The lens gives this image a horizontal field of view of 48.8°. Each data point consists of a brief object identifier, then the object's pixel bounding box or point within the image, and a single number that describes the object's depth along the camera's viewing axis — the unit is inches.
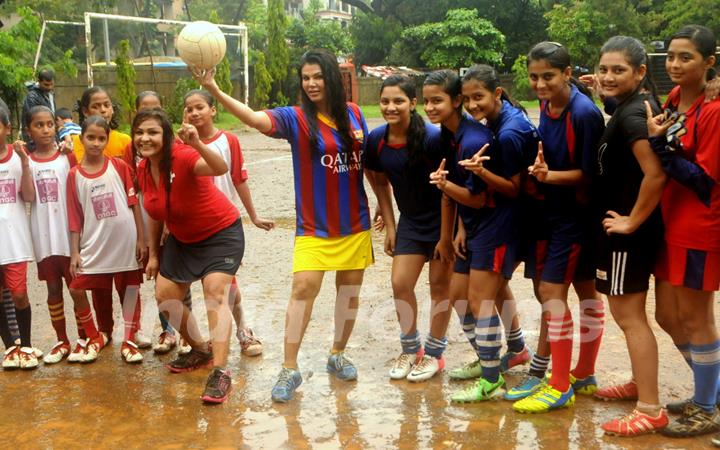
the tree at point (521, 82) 1587.1
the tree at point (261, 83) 1293.1
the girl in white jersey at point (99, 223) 227.8
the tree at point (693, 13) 1408.7
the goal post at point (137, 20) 910.5
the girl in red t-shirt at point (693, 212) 157.6
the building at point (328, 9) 3342.5
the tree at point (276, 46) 1368.1
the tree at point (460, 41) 1715.1
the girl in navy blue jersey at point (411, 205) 199.8
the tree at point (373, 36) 1905.0
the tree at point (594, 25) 1571.1
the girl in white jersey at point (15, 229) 224.4
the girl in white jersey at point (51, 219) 231.5
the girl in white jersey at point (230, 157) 226.1
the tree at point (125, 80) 927.0
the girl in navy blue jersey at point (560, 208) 173.2
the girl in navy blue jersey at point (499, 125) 180.4
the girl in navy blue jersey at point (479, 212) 183.5
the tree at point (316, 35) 1752.0
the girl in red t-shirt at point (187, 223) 204.1
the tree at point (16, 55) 569.0
